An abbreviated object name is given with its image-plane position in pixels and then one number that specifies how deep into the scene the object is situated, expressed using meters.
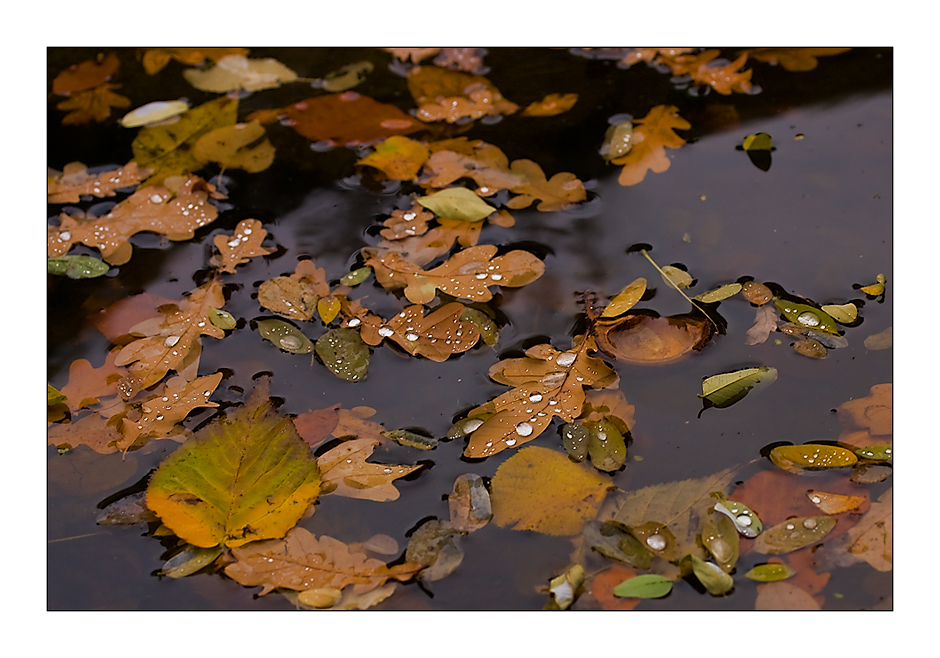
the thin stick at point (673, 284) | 1.29
